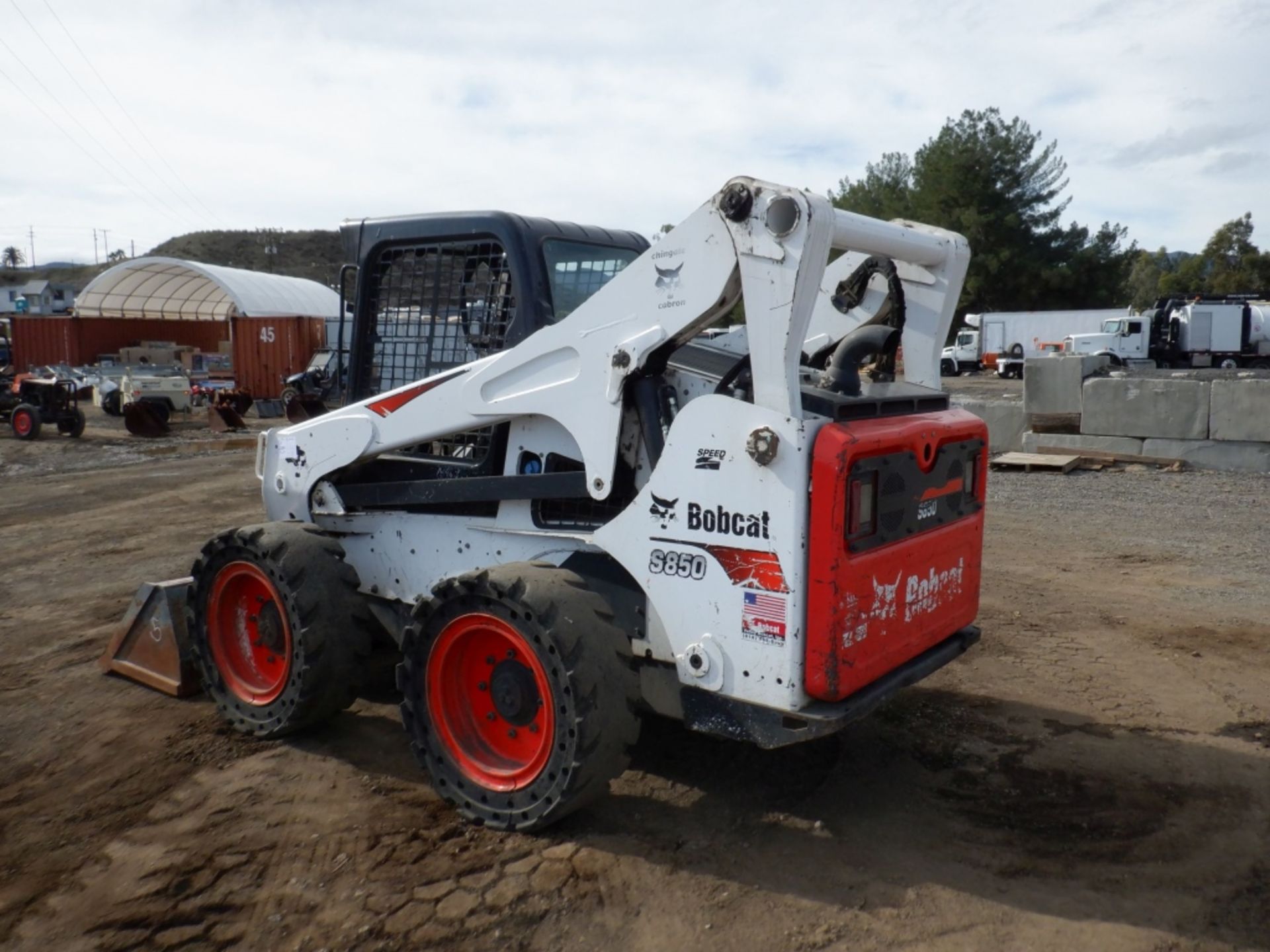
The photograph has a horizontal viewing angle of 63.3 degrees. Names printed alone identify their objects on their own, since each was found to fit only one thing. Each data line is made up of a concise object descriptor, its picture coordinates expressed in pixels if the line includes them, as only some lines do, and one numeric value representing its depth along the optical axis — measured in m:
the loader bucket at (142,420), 21.44
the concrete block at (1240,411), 12.30
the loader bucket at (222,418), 22.23
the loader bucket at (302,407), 23.88
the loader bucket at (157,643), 5.44
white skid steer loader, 3.46
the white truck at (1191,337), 36.62
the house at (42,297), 76.25
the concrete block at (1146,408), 12.77
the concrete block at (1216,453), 12.48
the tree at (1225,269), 63.62
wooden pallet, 13.05
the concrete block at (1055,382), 13.47
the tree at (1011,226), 48.75
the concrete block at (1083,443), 13.27
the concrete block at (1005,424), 14.34
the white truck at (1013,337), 41.72
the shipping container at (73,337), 32.78
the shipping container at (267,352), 28.97
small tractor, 20.25
